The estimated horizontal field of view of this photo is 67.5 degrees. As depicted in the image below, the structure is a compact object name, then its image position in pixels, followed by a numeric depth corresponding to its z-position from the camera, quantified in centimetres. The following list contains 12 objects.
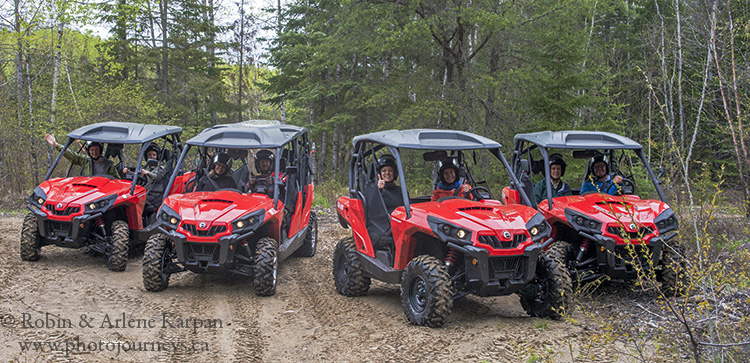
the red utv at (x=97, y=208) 866
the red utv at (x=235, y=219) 728
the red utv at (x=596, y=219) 674
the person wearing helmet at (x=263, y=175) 927
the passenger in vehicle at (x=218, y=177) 895
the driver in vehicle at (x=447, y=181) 774
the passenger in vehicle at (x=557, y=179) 850
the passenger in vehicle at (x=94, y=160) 1017
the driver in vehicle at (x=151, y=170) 995
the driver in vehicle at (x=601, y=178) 837
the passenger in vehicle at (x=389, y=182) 763
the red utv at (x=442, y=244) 581
